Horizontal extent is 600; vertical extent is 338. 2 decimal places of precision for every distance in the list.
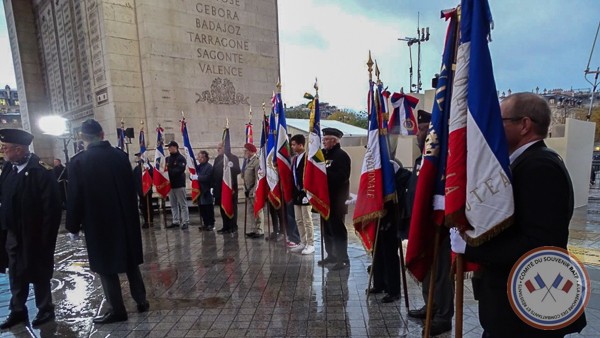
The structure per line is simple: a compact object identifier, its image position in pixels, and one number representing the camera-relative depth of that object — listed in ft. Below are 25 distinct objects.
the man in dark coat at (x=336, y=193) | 17.11
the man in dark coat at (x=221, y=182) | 25.31
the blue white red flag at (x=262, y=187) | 22.47
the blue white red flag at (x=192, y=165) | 27.25
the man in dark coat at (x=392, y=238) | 12.79
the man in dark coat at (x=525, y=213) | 4.92
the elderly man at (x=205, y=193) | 26.99
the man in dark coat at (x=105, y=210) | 11.52
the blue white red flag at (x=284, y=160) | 20.24
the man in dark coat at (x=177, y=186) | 27.81
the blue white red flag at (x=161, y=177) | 28.78
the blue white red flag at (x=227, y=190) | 24.76
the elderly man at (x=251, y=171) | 25.38
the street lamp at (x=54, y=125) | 40.40
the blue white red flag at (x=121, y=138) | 31.07
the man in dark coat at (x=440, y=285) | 10.14
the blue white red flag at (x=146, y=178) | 30.55
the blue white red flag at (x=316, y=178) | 16.33
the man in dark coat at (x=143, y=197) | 29.86
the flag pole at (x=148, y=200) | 30.00
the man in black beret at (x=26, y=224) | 11.89
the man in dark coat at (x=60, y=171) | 37.22
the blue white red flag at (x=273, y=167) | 21.11
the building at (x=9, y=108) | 156.66
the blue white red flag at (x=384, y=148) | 12.30
